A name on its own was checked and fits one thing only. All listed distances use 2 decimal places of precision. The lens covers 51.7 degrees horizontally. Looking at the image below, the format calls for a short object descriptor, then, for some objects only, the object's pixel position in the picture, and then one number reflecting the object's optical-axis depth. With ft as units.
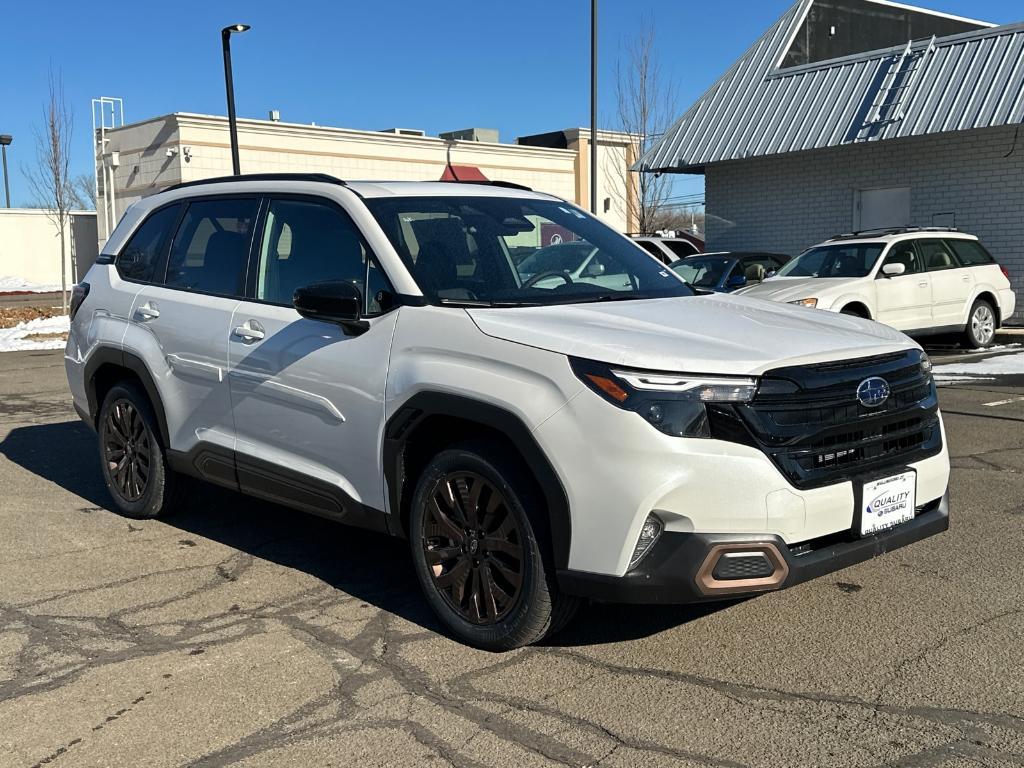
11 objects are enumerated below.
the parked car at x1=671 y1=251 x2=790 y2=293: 48.57
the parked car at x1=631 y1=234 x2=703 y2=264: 60.64
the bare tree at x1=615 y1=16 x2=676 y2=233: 97.96
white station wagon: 43.86
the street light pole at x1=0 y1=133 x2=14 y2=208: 169.72
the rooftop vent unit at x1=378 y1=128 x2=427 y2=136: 114.94
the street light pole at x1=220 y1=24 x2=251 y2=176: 71.97
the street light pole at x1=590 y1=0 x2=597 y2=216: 69.50
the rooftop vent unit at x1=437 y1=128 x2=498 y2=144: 124.18
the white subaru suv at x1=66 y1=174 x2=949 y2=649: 11.87
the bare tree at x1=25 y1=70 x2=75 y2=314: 81.46
